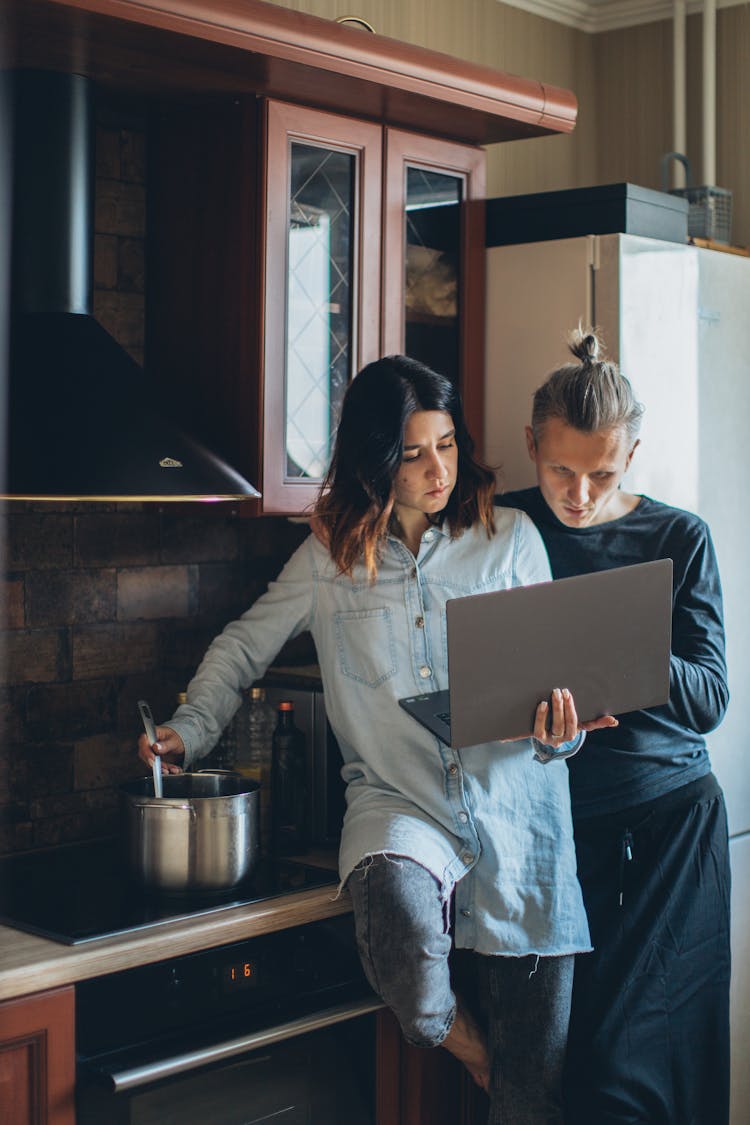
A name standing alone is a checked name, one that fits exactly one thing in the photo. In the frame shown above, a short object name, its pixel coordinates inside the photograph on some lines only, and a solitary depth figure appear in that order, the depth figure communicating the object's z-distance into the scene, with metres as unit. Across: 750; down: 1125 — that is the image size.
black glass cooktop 1.88
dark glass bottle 2.25
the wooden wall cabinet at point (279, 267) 2.21
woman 1.96
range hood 1.96
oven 1.80
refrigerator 2.49
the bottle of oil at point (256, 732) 2.39
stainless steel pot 1.95
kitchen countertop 1.72
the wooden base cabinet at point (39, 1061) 1.71
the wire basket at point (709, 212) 3.01
